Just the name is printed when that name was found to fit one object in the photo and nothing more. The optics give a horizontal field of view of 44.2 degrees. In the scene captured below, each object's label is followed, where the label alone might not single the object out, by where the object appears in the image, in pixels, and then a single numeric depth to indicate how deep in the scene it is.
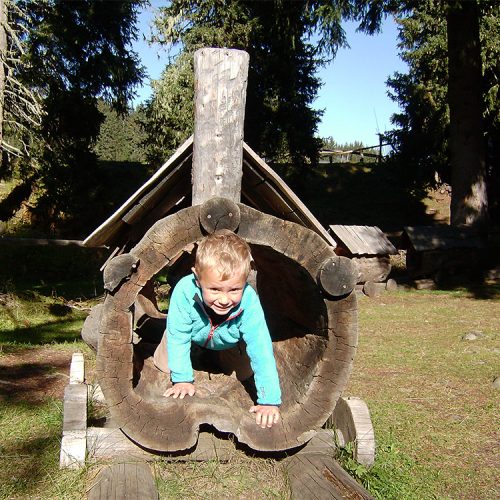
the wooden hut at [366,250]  12.52
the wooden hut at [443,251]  13.67
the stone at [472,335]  8.27
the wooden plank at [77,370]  4.58
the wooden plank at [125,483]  3.09
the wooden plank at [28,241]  10.43
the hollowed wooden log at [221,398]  3.42
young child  3.62
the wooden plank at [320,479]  3.13
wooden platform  3.18
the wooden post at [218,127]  3.98
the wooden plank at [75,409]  3.62
